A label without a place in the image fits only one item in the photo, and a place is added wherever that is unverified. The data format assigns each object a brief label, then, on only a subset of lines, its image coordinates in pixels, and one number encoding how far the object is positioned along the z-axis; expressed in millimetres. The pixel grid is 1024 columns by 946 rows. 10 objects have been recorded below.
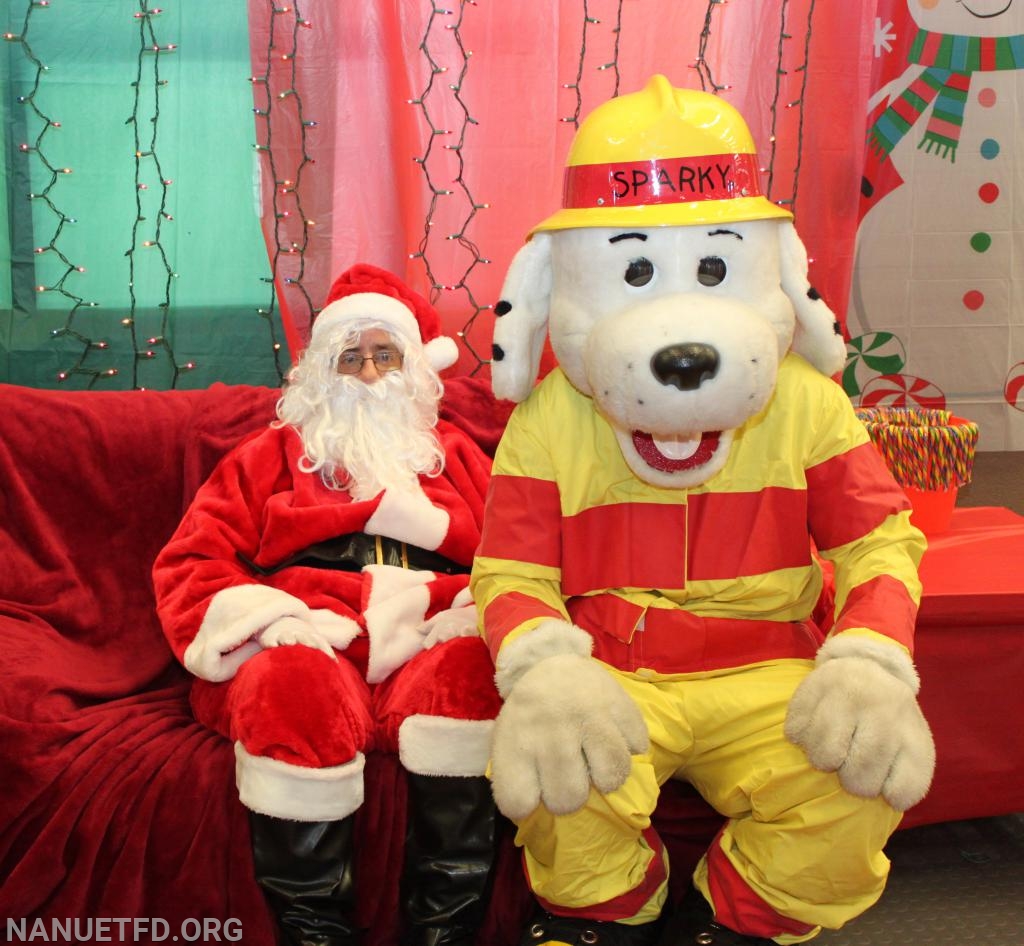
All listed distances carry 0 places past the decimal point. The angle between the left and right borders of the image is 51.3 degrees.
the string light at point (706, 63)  2225
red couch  1489
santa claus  1453
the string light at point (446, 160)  2199
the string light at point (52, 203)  2176
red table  1635
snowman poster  3057
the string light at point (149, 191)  2193
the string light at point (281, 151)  2156
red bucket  1967
